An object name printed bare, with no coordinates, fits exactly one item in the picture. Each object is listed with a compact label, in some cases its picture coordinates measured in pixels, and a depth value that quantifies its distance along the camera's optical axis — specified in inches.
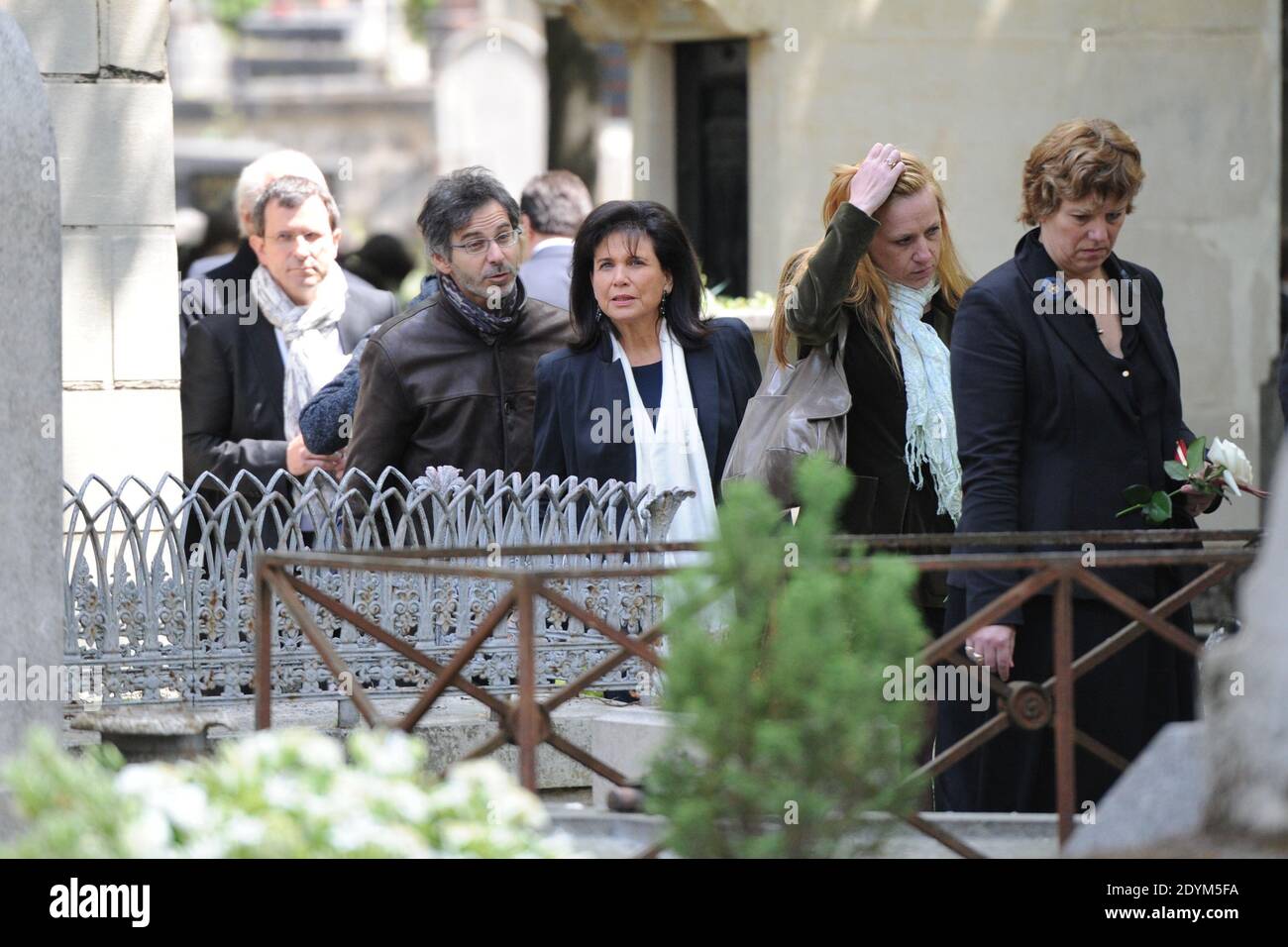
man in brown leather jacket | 547.8
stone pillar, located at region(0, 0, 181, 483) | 583.2
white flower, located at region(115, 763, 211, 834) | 282.6
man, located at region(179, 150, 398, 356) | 626.5
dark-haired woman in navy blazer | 515.8
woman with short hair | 422.6
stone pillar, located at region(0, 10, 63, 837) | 381.4
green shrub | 288.7
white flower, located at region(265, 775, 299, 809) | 282.0
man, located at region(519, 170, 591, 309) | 681.6
